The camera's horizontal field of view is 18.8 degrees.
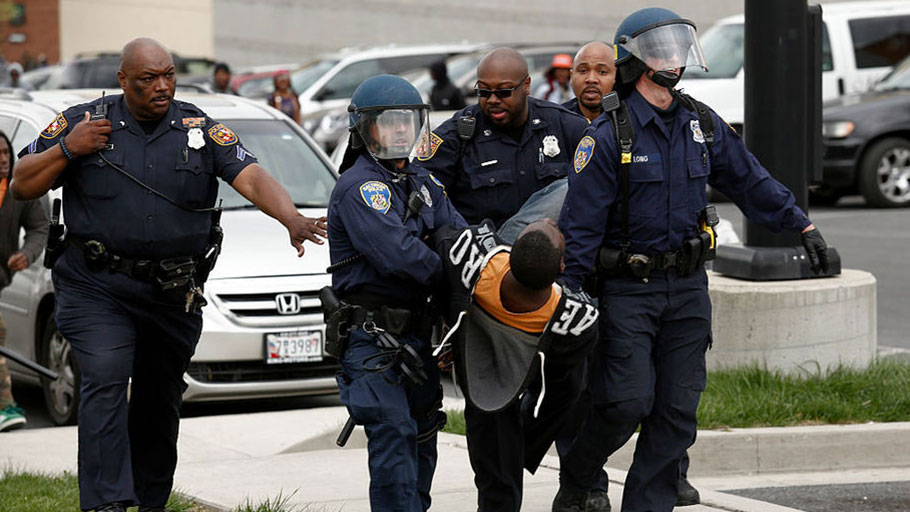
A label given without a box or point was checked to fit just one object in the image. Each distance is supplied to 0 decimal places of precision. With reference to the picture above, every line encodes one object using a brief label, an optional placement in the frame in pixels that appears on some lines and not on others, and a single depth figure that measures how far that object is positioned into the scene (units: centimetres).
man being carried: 870
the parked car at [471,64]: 3612
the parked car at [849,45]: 3130
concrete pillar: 1330
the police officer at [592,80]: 1186
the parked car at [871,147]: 2796
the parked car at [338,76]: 3662
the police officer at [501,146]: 1067
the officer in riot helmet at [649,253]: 936
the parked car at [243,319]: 1410
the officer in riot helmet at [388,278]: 870
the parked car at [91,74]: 4782
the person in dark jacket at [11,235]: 1438
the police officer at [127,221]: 951
